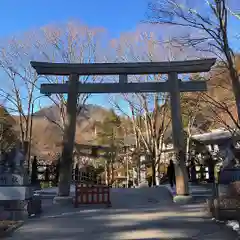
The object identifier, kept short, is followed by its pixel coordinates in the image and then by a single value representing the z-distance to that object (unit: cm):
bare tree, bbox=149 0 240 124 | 966
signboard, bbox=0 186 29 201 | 721
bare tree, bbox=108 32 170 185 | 1730
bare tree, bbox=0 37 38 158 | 1759
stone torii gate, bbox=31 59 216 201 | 1001
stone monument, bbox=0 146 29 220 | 710
